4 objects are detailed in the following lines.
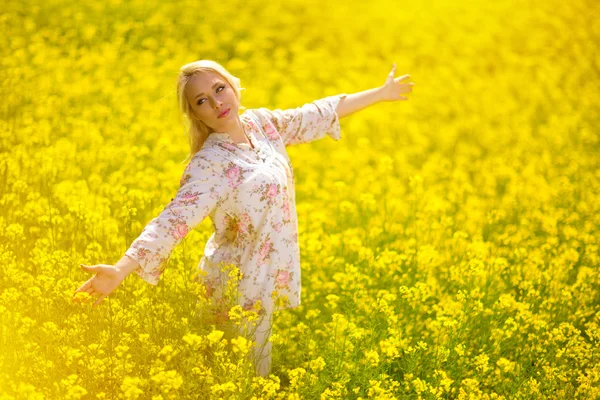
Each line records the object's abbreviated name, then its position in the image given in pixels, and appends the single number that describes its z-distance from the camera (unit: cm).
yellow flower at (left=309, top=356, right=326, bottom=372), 800
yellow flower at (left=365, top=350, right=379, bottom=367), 818
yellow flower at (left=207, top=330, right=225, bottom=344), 749
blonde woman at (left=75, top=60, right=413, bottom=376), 791
